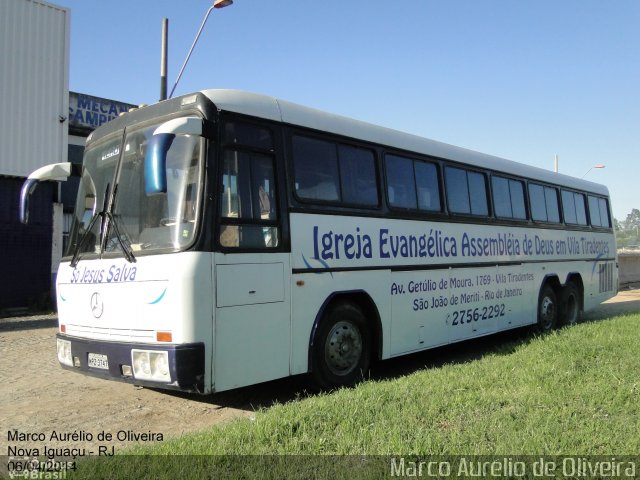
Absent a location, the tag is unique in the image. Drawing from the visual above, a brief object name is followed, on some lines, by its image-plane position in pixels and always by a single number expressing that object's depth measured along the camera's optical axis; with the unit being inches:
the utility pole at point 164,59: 521.0
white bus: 192.9
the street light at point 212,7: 499.8
